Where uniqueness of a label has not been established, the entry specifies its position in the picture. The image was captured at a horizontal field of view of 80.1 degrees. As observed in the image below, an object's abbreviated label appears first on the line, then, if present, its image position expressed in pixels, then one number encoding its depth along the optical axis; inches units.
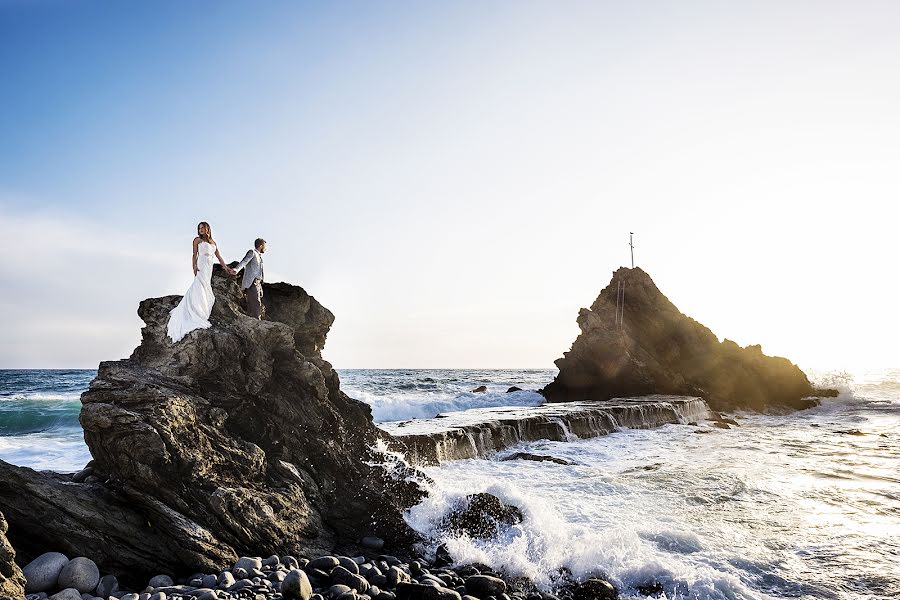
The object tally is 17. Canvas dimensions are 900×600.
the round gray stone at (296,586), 239.0
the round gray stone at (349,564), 277.7
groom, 408.8
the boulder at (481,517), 356.2
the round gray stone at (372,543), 327.3
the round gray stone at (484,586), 273.3
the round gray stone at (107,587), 237.0
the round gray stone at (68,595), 221.5
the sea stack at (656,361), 1445.6
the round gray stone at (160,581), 247.8
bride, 347.9
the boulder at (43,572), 230.1
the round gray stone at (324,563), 277.7
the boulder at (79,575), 235.0
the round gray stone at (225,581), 246.1
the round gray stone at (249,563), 265.3
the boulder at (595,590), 282.4
